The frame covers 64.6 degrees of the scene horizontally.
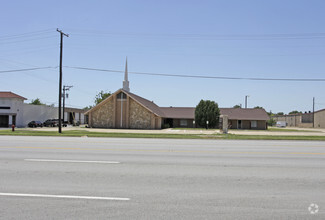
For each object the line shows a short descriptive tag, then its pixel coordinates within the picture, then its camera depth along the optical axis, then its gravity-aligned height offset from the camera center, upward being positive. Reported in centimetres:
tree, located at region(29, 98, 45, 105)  9934 +612
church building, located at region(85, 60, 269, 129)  4588 +83
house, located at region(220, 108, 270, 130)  5528 -18
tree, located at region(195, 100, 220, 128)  5212 +114
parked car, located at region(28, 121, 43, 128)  4712 -134
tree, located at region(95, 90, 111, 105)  8575 +730
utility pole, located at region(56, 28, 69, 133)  2841 +814
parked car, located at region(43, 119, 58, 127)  5236 -124
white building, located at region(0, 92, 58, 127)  4544 +114
